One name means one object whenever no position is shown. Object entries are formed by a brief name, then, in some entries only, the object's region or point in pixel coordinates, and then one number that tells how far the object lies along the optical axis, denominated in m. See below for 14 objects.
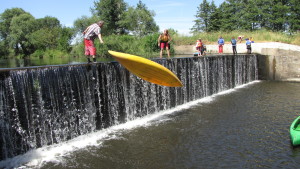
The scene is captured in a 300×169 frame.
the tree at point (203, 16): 58.03
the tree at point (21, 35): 51.70
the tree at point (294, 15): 40.50
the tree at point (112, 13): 58.66
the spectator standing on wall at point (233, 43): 19.59
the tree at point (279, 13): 42.53
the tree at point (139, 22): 52.97
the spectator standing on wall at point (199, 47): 17.13
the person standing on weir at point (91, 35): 8.45
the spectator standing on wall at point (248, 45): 20.28
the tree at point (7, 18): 60.63
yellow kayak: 7.90
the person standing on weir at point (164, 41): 11.94
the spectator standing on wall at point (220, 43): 19.60
